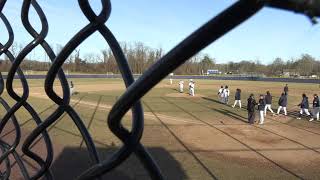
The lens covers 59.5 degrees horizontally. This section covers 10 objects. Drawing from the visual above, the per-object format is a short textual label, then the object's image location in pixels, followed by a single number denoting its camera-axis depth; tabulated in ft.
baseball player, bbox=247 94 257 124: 41.74
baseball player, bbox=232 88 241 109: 57.69
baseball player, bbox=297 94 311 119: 48.08
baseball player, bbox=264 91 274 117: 50.36
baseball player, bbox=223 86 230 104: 63.80
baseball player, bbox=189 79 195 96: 78.06
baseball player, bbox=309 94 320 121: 46.54
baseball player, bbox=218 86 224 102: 66.09
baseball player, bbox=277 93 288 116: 49.11
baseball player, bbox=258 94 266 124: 41.55
